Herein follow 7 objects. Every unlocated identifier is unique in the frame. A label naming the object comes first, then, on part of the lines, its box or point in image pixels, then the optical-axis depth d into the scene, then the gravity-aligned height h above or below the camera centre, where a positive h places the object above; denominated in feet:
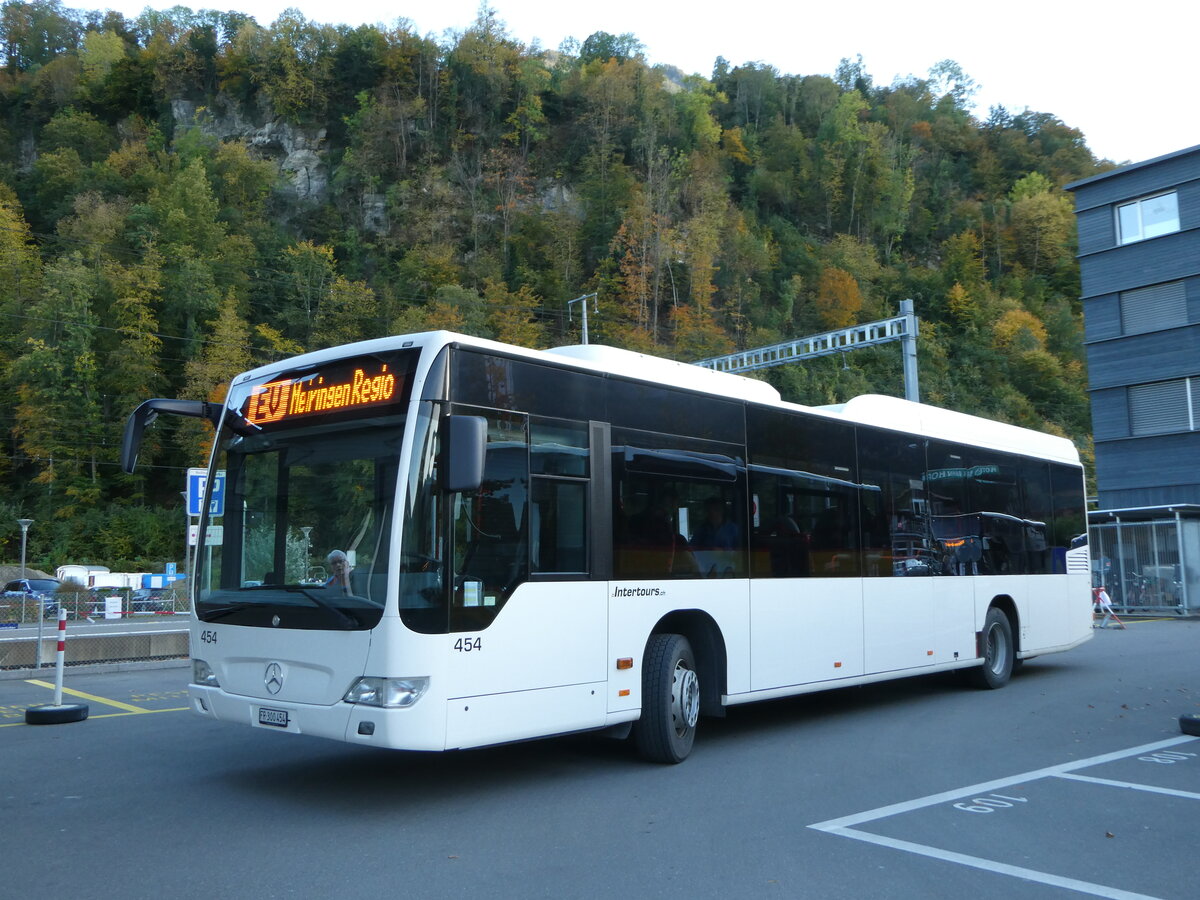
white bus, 21.42 +0.29
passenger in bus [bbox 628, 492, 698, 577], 26.73 +0.45
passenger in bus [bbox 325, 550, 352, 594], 21.93 -0.14
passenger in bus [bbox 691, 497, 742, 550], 28.86 +0.77
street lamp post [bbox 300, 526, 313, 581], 22.90 +0.41
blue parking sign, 49.75 +3.83
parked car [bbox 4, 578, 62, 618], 130.90 -2.68
